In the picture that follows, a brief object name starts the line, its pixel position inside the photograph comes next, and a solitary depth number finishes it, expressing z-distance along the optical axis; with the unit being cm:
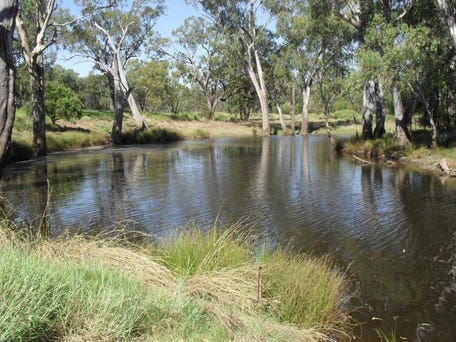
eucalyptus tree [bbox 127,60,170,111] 7327
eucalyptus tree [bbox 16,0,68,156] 2611
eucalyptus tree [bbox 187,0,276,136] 5025
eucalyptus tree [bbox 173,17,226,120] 6328
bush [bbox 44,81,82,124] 3969
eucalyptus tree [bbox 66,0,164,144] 4175
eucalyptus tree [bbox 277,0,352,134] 4238
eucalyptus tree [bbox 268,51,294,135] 5391
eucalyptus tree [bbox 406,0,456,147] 1911
